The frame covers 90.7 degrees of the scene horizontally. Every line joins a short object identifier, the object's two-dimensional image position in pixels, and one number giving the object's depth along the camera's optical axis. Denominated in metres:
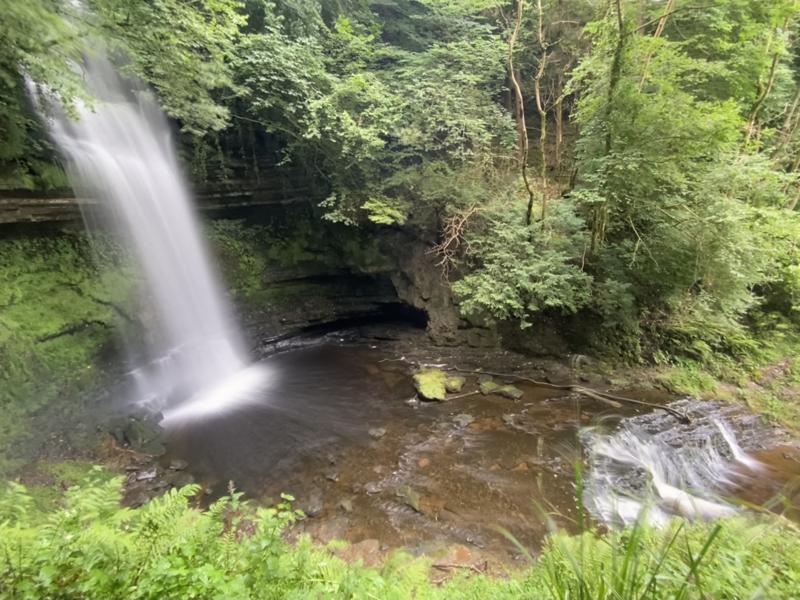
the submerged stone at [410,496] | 5.47
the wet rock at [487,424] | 7.10
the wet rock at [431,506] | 5.32
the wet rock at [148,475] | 6.18
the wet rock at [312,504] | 5.47
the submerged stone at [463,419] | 7.28
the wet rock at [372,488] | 5.76
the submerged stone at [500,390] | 8.04
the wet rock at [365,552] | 4.62
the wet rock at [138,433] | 6.82
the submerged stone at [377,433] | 7.07
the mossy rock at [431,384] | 8.12
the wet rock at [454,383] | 8.38
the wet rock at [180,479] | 6.06
